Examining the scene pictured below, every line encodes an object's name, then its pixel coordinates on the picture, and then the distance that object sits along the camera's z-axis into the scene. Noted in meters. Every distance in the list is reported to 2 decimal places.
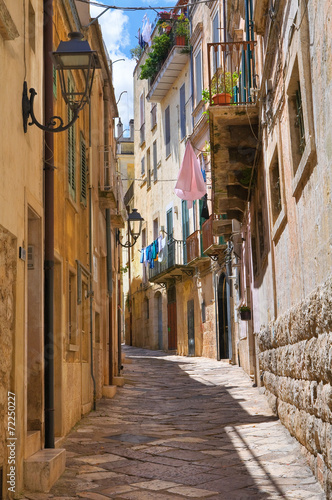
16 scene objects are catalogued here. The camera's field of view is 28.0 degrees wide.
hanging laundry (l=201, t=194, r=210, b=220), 20.84
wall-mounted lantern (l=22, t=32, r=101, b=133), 6.68
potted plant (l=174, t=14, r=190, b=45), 25.92
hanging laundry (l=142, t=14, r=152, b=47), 28.62
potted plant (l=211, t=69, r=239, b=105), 12.41
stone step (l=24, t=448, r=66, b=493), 5.82
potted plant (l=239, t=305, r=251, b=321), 14.50
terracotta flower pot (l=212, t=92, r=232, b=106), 12.52
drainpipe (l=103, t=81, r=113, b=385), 15.26
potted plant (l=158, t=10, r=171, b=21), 26.92
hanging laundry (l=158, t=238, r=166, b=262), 28.74
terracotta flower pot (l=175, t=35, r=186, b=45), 25.94
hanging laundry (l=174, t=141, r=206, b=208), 15.98
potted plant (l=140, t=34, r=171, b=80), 27.58
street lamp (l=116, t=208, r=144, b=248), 17.45
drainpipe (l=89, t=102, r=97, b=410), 12.06
